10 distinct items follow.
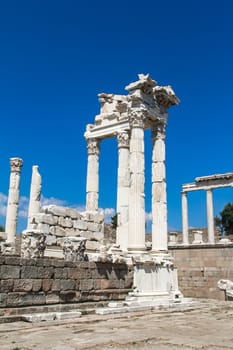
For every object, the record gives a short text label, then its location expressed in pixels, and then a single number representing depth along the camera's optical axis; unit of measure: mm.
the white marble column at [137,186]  14731
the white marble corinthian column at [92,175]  19406
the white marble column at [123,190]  17719
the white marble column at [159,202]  15798
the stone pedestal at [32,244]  10273
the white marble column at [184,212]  36178
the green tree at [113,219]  55212
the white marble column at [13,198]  24422
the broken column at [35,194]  19047
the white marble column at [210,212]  34094
